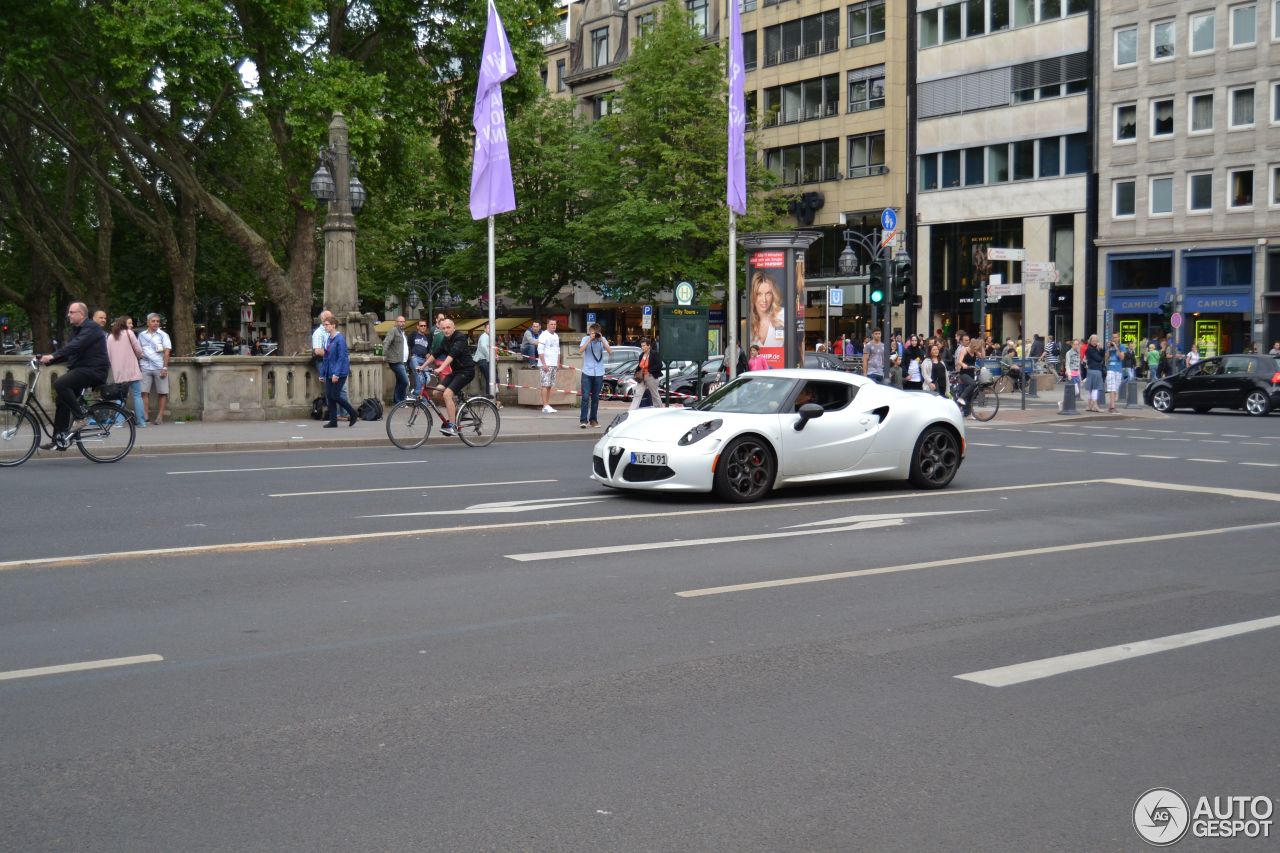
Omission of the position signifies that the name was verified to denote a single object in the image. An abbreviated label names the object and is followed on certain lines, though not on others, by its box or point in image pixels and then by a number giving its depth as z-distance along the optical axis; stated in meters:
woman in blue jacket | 22.31
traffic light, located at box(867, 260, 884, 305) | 26.47
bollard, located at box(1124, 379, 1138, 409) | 36.09
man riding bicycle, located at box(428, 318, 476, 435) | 19.77
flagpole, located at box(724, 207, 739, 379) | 27.25
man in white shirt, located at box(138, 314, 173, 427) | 23.06
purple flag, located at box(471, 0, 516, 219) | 27.12
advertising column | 30.22
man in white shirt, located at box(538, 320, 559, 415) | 28.61
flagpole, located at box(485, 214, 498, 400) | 26.80
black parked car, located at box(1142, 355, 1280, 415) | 32.41
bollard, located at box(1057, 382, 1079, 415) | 31.22
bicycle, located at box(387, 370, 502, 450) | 19.42
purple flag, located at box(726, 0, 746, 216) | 27.38
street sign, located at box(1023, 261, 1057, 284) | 31.70
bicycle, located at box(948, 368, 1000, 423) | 29.82
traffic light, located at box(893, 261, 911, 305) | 26.78
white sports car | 12.90
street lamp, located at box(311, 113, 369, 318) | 27.12
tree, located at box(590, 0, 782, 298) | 55.50
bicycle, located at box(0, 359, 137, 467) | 15.78
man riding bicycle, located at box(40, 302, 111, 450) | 16.19
